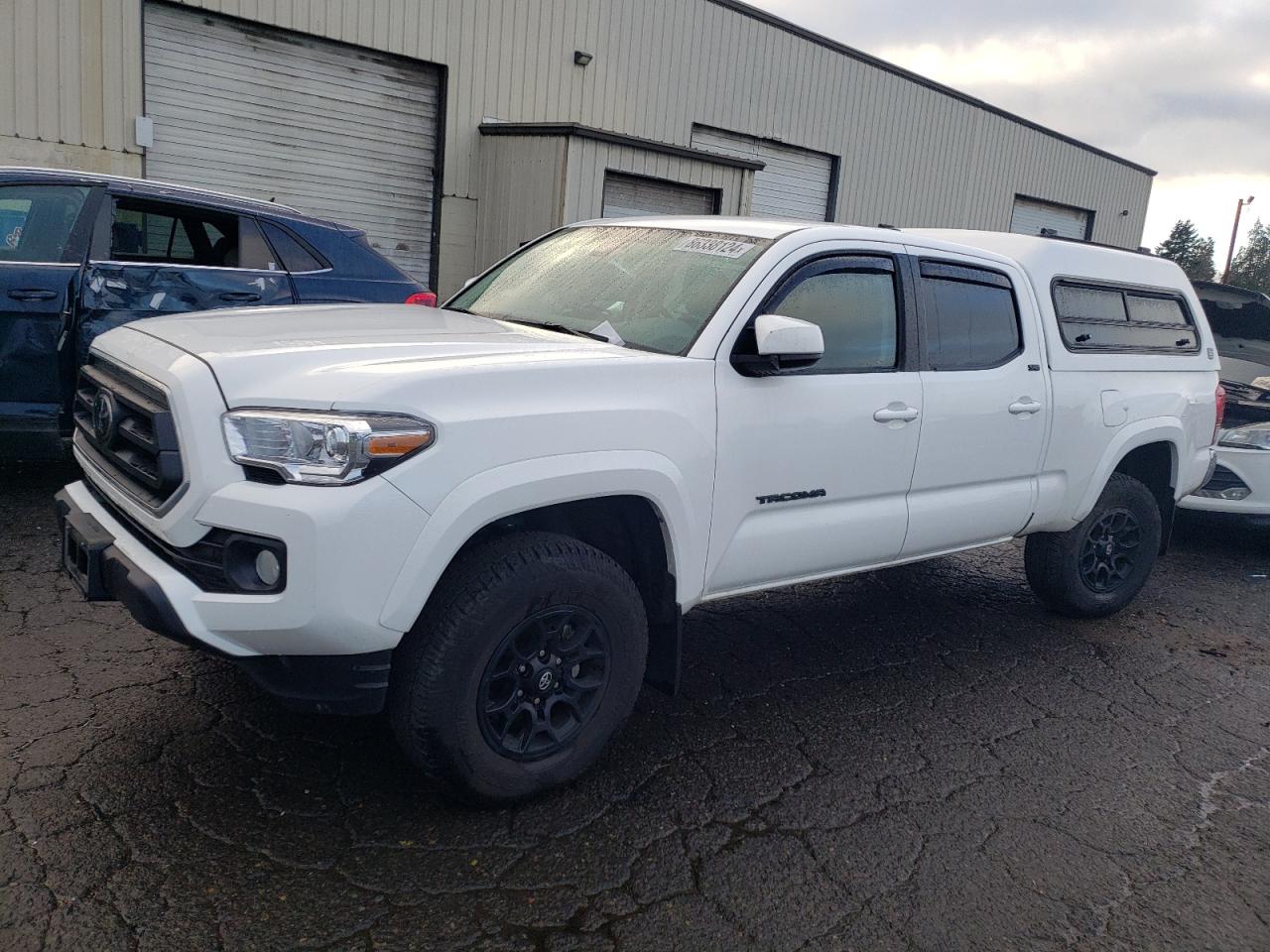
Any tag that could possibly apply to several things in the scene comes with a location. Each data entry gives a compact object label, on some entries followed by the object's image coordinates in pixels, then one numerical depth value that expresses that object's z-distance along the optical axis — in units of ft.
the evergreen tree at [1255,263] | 245.24
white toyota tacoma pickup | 8.68
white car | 22.74
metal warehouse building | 31.89
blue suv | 17.84
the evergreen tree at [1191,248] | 272.31
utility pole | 188.44
